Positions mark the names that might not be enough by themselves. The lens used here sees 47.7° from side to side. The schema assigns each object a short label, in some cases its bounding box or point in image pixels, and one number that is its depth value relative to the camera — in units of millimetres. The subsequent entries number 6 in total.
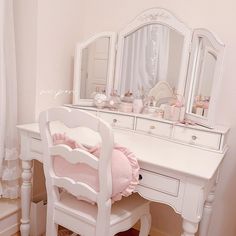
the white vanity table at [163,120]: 1109
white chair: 1027
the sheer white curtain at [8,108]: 1529
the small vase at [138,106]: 1687
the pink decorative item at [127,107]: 1701
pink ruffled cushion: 1087
